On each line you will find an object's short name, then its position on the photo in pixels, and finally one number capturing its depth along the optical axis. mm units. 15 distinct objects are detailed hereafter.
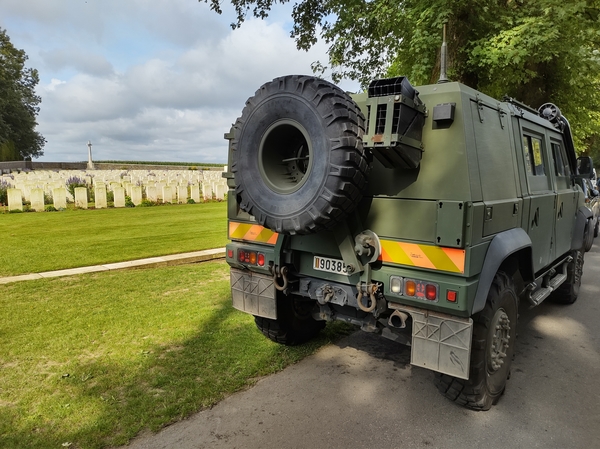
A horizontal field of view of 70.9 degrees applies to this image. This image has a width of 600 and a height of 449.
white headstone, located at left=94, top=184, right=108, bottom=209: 14484
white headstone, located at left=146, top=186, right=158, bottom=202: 16156
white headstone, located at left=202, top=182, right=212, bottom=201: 18109
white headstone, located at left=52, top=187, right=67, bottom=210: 13789
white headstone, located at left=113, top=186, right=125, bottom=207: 14969
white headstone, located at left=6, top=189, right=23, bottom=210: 13008
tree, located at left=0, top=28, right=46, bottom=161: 47312
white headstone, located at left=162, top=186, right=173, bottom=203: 16484
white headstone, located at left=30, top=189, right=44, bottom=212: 13438
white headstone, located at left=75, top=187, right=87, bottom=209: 14227
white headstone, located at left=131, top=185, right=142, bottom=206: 15516
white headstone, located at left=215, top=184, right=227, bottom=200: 18920
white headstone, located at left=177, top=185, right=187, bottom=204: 17016
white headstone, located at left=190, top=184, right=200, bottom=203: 17500
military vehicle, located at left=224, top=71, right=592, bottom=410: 2660
